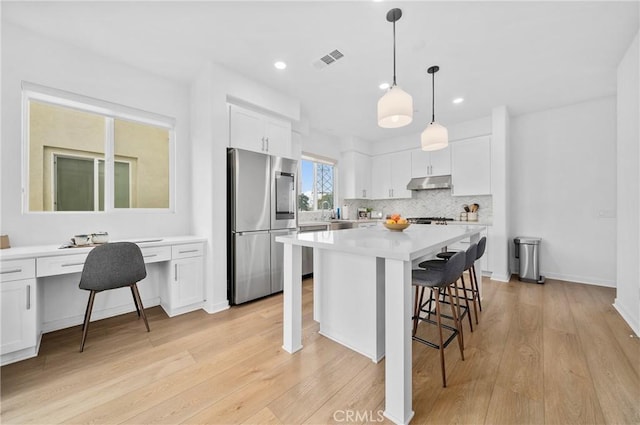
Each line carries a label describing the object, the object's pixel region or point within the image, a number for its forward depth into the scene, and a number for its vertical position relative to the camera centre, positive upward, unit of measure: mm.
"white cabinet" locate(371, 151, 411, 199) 5473 +838
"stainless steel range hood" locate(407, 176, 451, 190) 4816 +572
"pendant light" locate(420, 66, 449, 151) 2695 +805
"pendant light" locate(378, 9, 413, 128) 1984 +872
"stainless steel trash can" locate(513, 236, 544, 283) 3877 -764
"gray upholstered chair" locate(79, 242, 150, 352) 2094 -497
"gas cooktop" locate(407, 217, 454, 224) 4830 -172
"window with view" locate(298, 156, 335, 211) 5199 +590
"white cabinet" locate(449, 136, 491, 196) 4424 +826
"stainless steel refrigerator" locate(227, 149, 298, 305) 2977 -132
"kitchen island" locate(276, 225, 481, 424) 1345 -593
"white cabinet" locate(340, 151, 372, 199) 5570 +827
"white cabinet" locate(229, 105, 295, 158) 3139 +1081
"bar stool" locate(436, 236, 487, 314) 2463 -487
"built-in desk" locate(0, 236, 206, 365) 1860 -739
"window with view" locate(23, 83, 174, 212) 2463 +625
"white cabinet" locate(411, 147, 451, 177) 4910 +995
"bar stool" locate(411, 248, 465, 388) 1625 -447
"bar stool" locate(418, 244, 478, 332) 2035 -479
